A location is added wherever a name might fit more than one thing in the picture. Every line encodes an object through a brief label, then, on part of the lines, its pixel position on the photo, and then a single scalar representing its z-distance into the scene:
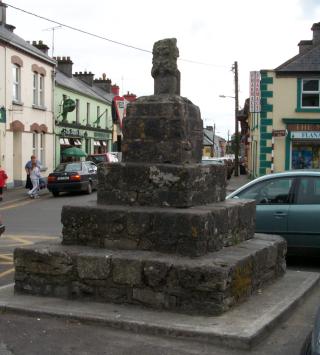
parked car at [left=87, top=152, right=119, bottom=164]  32.60
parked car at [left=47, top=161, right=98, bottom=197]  25.05
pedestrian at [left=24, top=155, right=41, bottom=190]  25.80
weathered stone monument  5.72
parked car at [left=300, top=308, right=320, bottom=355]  3.46
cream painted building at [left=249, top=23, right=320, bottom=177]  29.27
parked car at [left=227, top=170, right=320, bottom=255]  8.81
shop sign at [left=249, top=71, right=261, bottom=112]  29.67
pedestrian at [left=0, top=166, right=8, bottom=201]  22.19
